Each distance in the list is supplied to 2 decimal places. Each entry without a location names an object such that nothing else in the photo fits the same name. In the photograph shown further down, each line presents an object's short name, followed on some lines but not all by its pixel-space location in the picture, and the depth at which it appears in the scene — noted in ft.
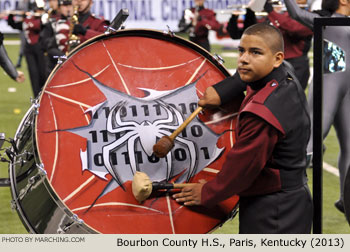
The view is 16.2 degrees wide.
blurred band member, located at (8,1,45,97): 50.57
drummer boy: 16.16
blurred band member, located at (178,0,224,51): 54.74
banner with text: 90.27
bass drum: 17.61
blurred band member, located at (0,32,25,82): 30.90
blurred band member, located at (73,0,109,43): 34.27
